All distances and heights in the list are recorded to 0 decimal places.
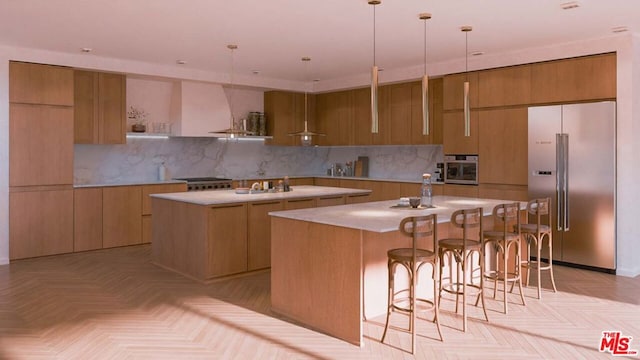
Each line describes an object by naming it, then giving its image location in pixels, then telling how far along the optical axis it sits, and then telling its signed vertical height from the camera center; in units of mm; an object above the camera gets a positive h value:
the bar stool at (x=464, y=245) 3992 -513
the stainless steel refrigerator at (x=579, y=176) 5738 +35
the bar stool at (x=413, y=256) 3559 -536
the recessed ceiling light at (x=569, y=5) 4484 +1486
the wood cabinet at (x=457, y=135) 6984 +595
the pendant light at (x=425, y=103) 4393 +633
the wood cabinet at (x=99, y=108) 7031 +963
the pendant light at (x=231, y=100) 6157 +1329
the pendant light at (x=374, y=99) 4084 +628
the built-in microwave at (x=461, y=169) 6996 +133
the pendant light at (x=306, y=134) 6371 +538
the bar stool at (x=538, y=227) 4777 -435
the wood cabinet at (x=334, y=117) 9078 +1081
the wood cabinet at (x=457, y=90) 6953 +1199
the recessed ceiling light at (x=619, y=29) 5305 +1520
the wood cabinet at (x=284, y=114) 9195 +1139
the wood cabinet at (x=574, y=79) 5762 +1128
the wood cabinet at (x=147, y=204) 7410 -353
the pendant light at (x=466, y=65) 4851 +1492
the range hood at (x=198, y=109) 7977 +1079
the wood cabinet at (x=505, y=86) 6438 +1157
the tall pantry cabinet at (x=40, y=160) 6379 +237
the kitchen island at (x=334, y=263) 3738 -642
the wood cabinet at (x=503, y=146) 6473 +414
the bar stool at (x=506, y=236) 4441 -488
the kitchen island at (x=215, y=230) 5406 -540
